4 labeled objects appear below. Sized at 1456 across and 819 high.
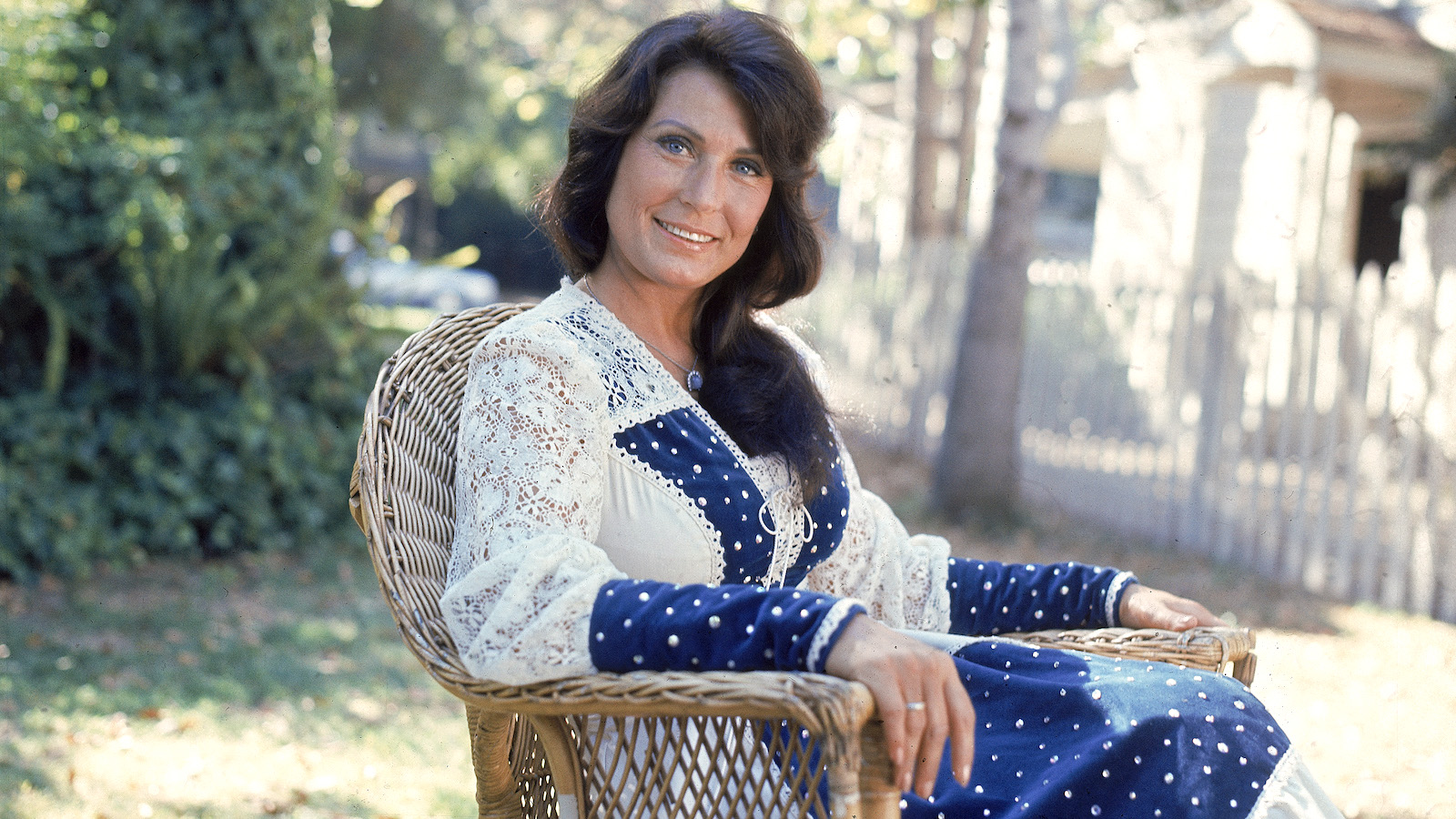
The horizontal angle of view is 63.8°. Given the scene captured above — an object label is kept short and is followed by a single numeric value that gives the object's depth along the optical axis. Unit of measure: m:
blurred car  18.91
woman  1.35
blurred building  9.10
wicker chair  1.25
